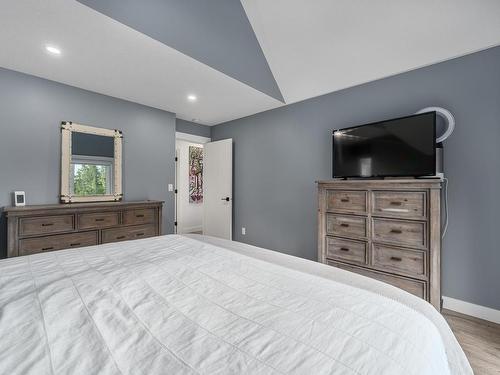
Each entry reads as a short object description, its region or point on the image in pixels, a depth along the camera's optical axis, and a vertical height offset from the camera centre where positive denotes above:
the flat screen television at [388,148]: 2.23 +0.42
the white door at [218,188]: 4.42 +0.01
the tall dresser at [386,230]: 2.01 -0.39
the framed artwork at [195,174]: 5.97 +0.36
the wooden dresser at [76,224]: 2.40 -0.41
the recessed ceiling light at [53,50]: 2.24 +1.29
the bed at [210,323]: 0.57 -0.40
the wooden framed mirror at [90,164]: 3.04 +0.33
